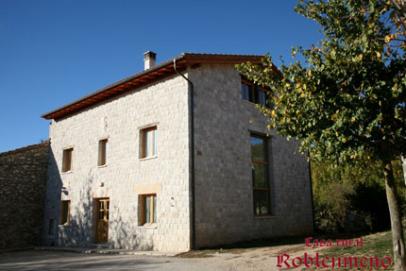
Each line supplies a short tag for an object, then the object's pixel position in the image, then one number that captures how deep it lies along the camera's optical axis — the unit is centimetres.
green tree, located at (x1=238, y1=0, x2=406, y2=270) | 532
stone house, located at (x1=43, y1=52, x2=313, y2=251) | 1161
